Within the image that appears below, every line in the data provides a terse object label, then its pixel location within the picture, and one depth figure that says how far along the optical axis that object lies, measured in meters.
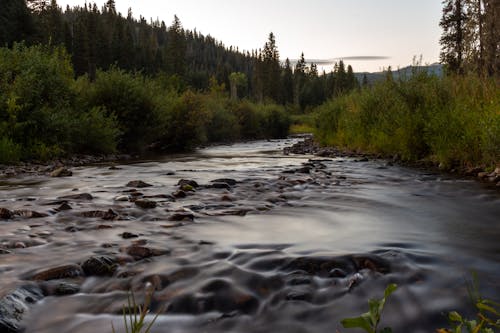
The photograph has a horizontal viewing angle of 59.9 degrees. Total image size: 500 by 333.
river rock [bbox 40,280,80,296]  2.90
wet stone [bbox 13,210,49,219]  5.31
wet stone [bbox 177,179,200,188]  8.05
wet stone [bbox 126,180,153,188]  8.20
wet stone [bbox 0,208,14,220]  5.21
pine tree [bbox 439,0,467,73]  42.53
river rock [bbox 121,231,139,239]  4.29
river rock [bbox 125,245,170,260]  3.63
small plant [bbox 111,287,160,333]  2.34
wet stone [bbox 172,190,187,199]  6.89
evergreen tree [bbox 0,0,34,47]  53.81
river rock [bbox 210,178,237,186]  8.45
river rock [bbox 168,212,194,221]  5.13
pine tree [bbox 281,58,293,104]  99.35
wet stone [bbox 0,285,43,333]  2.33
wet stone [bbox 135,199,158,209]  5.88
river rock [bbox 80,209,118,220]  5.19
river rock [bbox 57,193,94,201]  6.67
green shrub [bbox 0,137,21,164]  12.30
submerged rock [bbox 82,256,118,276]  3.25
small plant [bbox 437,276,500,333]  1.04
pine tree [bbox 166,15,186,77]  81.31
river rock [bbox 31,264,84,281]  3.15
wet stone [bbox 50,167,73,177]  10.19
